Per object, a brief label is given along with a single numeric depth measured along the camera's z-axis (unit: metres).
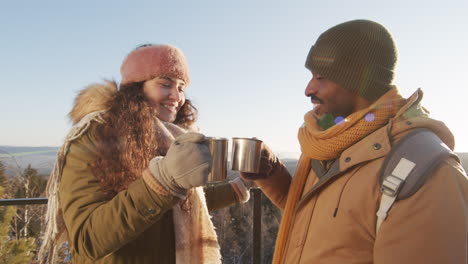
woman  1.36
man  1.12
